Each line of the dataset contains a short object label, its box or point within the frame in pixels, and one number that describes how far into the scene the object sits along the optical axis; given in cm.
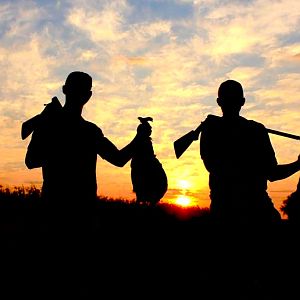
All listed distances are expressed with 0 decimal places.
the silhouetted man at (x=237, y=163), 618
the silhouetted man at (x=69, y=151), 581
